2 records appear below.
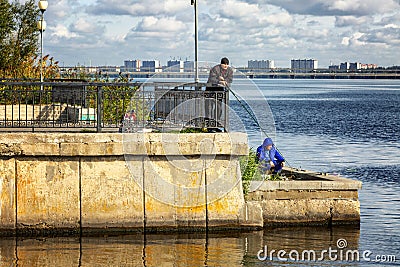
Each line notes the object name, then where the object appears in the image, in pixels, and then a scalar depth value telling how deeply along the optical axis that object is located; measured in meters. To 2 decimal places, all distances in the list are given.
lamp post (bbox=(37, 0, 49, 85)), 30.20
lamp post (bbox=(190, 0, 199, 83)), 21.05
